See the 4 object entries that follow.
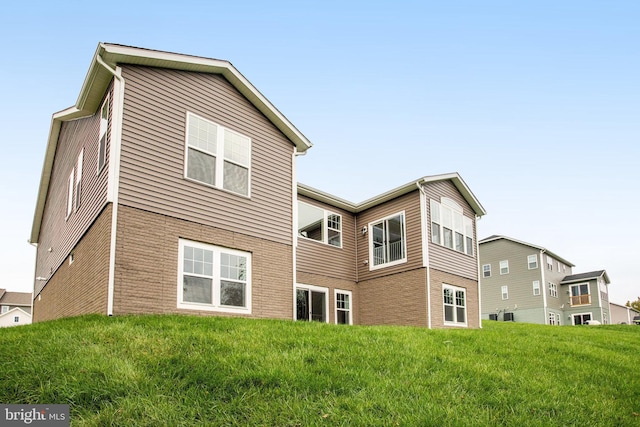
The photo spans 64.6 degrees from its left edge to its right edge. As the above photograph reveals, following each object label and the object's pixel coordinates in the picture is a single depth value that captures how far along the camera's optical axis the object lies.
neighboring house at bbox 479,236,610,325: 36.69
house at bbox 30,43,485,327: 10.22
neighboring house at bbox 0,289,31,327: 68.88
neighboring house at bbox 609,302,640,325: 47.50
